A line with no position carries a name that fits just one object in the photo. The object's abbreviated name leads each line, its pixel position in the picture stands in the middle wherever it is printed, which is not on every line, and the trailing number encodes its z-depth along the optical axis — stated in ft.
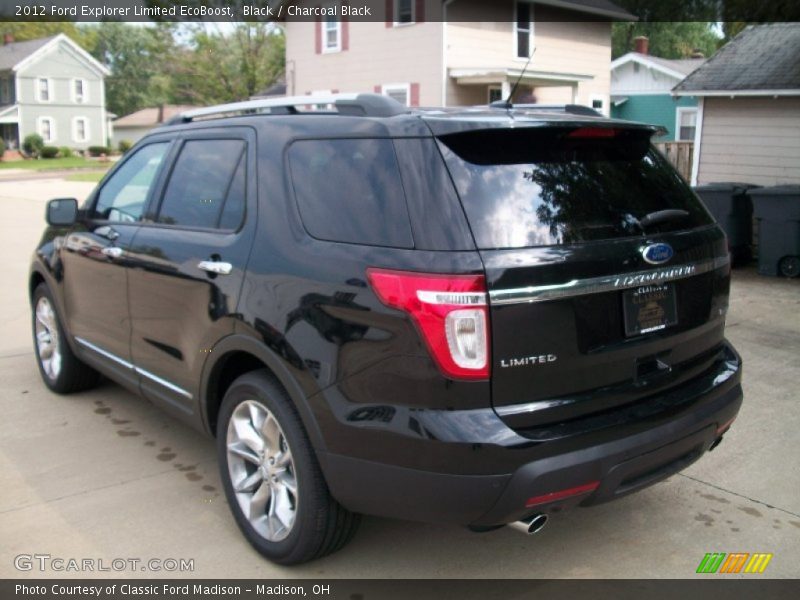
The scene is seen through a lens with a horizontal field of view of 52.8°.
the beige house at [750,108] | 39.73
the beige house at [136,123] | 230.27
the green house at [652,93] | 97.04
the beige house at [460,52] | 71.92
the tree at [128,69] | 259.19
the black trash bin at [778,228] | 32.37
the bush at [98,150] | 179.52
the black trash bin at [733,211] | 35.42
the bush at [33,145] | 169.37
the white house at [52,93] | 178.50
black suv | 8.93
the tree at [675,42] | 153.27
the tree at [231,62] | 128.16
